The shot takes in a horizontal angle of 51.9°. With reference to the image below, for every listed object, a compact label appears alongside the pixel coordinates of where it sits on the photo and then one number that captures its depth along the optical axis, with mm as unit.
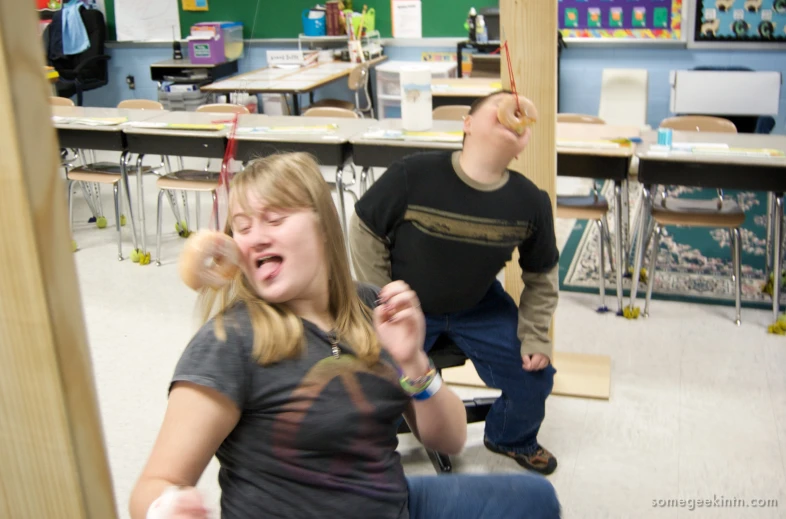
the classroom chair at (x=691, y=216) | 3289
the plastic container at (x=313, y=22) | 7125
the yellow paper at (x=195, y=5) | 7594
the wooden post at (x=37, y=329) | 501
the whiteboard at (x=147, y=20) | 7754
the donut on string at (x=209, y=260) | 1069
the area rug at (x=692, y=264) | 3645
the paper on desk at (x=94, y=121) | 4178
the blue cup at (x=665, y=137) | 3354
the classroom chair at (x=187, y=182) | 3977
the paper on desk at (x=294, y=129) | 3893
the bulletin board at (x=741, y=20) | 5891
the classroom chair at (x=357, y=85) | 5801
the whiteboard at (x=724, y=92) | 5789
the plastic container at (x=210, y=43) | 7113
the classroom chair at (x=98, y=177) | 4277
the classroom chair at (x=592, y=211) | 3398
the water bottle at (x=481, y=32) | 6465
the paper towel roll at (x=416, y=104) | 3727
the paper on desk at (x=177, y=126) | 3969
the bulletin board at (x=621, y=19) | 6199
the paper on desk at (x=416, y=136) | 3625
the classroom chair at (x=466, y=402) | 2275
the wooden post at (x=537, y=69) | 2297
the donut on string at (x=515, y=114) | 2059
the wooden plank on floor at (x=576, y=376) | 2828
